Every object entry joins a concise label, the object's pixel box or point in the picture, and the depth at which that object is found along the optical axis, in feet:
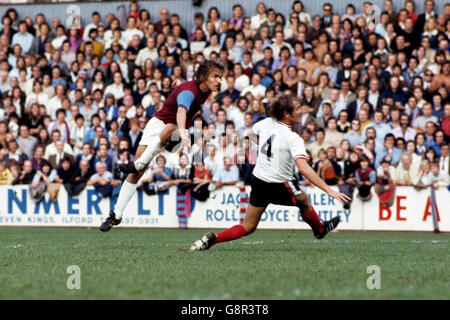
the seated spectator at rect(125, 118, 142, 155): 59.56
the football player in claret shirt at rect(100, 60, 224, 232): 32.32
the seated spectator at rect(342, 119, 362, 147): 55.83
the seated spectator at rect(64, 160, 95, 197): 57.31
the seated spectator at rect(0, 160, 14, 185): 59.36
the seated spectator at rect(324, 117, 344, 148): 56.29
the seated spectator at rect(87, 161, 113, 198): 56.65
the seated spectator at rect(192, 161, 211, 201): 55.01
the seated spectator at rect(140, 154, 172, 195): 56.08
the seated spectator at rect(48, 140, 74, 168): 60.08
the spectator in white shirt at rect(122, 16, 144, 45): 70.33
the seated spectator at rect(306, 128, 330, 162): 55.36
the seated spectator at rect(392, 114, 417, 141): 55.31
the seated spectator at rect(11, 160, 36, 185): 58.90
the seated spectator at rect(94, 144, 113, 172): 58.23
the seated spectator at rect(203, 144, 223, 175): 55.67
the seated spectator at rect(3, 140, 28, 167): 61.85
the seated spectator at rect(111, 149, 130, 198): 55.72
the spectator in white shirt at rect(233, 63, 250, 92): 62.23
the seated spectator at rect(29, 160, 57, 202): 57.88
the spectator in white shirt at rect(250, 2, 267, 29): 66.85
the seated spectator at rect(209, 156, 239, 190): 55.31
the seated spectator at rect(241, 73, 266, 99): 60.85
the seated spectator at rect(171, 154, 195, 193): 55.36
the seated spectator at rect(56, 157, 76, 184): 58.65
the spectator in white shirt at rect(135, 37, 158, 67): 67.46
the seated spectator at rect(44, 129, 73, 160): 61.01
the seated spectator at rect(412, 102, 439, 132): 55.42
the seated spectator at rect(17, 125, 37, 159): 63.16
